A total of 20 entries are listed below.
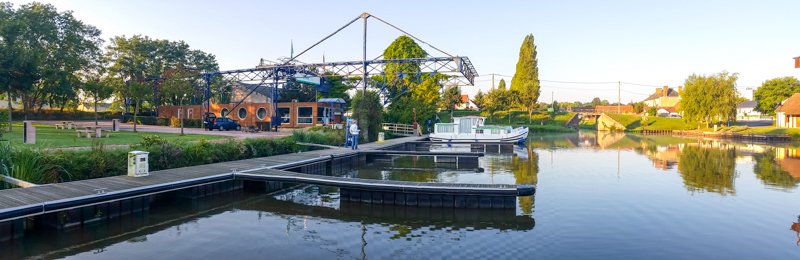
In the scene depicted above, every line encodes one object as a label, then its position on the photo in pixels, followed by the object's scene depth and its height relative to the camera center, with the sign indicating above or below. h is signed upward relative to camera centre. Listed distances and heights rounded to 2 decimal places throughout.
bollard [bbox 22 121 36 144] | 15.45 -0.33
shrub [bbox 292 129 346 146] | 21.00 -0.58
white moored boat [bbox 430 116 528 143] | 32.47 -0.46
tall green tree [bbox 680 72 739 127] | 51.06 +3.42
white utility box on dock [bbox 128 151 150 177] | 11.16 -0.98
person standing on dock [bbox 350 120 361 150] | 21.12 -0.23
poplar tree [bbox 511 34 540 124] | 75.44 +9.76
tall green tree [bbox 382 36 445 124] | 39.62 +3.70
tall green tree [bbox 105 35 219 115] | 46.66 +7.24
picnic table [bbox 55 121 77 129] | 25.49 -0.08
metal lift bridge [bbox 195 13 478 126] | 32.06 +4.13
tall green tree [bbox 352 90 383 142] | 26.42 +0.84
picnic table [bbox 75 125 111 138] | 20.40 -0.38
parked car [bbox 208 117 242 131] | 33.94 +0.03
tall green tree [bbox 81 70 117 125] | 27.81 +2.18
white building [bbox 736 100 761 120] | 75.69 +2.95
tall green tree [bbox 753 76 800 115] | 63.62 +5.12
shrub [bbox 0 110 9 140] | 16.42 +0.19
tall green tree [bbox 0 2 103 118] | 33.82 +6.93
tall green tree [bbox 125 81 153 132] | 26.08 +1.91
